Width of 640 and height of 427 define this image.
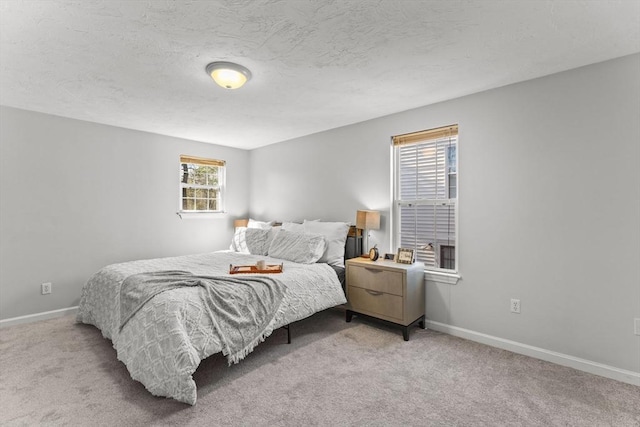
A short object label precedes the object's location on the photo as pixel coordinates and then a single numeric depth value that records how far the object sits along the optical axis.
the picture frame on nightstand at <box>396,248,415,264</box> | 3.22
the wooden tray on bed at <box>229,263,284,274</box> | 3.02
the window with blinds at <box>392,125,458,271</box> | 3.24
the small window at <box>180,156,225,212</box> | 4.87
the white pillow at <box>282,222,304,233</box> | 4.28
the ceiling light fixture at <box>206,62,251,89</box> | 2.42
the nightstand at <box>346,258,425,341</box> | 3.02
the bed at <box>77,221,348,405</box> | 2.01
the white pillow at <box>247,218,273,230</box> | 4.88
